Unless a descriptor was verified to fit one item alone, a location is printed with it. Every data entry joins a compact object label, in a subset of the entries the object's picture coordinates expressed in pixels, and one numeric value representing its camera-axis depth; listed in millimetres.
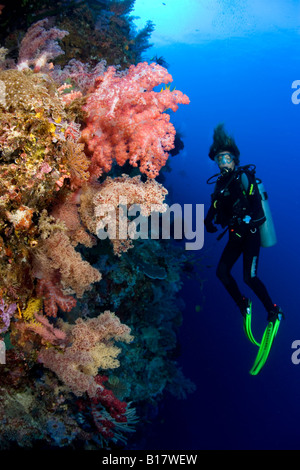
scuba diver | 4578
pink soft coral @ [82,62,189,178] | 2129
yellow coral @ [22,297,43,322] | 2250
